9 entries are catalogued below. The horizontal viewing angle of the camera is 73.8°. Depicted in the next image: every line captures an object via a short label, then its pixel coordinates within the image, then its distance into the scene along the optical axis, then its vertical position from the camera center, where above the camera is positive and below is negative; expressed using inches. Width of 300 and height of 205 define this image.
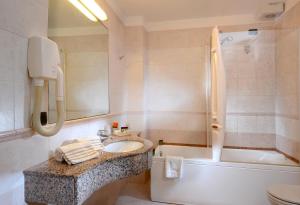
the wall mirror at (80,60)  57.7 +14.7
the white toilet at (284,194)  61.9 -30.4
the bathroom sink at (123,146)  71.2 -16.9
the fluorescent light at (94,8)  71.5 +34.6
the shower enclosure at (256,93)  103.3 +4.0
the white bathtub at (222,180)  83.4 -34.7
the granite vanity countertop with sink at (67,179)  39.2 -16.7
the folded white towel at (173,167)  88.0 -29.6
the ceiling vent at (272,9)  99.3 +46.0
